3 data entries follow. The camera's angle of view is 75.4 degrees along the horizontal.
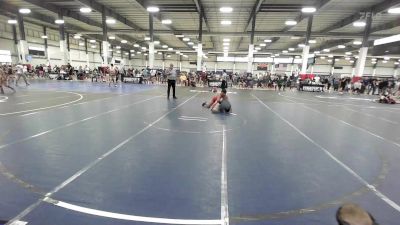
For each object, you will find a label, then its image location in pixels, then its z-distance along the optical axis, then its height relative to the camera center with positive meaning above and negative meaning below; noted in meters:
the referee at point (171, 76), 13.04 -0.46
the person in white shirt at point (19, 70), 17.60 -0.67
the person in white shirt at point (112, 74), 22.73 -0.82
